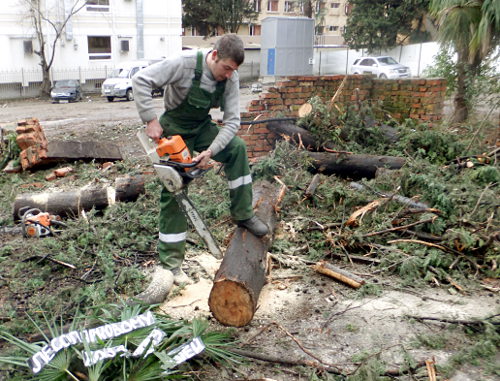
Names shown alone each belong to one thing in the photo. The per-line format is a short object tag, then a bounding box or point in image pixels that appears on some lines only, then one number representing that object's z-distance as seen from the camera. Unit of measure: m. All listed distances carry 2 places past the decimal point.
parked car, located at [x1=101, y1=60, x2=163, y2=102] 20.97
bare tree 24.72
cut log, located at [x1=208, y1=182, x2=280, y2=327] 3.22
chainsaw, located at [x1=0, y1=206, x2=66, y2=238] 4.66
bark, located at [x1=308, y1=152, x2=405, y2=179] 6.02
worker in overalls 3.47
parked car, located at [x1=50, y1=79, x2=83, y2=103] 21.61
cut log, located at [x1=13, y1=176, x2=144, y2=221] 5.18
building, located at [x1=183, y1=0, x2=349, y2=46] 41.19
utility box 20.06
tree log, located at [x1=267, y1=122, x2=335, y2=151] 6.64
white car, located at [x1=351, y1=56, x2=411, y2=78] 23.59
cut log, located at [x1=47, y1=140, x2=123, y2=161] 7.14
